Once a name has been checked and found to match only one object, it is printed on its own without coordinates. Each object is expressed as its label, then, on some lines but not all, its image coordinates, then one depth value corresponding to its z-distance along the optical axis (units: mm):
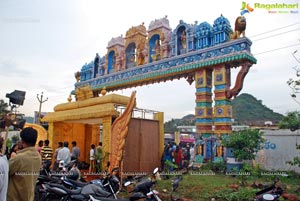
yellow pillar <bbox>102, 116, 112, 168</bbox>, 9195
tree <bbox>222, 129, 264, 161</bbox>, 8992
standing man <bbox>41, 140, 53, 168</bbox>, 8934
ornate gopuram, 11445
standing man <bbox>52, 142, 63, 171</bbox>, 9214
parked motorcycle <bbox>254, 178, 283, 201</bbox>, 4102
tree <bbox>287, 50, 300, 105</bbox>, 7737
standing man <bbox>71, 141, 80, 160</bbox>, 10014
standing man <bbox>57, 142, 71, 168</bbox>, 8906
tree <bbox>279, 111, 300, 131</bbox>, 8500
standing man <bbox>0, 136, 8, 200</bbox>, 2473
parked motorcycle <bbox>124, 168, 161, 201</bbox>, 4613
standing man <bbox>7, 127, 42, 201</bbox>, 2738
